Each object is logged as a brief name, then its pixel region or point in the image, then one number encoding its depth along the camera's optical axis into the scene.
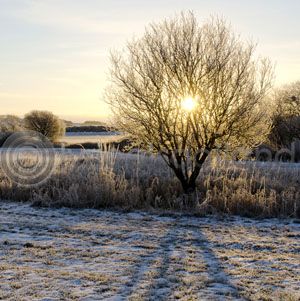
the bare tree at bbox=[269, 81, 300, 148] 28.02
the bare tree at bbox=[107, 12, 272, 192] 11.68
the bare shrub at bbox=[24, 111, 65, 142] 34.62
